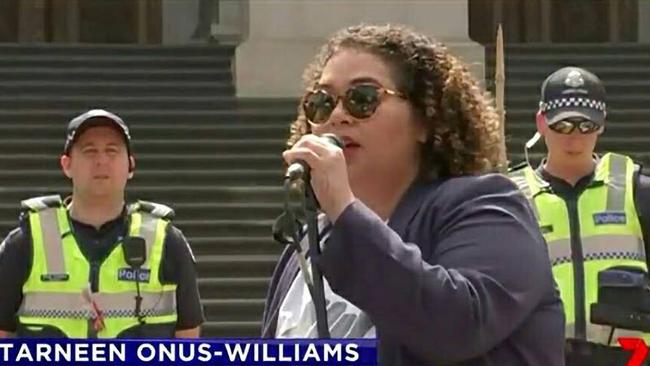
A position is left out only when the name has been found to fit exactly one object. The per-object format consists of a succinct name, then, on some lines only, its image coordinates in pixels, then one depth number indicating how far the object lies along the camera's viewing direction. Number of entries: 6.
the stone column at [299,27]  26.13
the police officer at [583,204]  10.36
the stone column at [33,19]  31.64
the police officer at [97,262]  9.82
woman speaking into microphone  4.95
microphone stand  5.12
